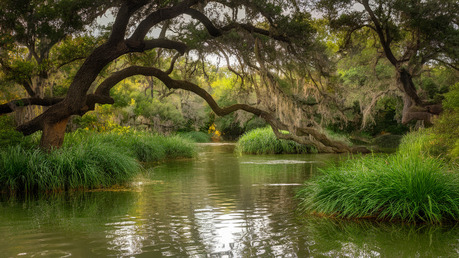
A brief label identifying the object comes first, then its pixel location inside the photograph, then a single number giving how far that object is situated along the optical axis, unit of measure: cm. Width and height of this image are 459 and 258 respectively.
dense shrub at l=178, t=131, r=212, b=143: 4318
